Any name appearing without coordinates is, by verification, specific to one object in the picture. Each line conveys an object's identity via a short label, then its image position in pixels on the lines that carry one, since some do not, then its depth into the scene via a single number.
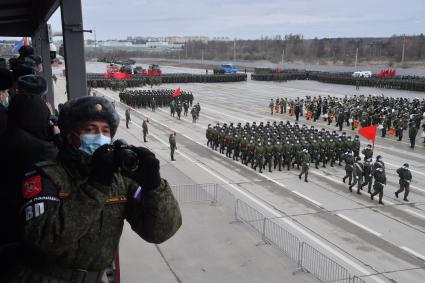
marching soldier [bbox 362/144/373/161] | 15.99
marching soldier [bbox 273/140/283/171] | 17.14
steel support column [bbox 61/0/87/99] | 5.92
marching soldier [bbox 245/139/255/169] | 17.34
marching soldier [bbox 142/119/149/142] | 21.83
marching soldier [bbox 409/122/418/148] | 21.76
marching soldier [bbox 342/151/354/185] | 14.95
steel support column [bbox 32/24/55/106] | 11.62
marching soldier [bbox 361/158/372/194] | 14.14
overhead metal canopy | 8.49
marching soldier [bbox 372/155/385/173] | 13.48
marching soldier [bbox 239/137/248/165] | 17.92
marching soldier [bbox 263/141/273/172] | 17.06
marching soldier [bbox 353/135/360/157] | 18.45
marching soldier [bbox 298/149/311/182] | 15.58
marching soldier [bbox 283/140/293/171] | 17.23
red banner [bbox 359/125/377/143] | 17.22
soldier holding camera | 1.83
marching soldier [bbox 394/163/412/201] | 13.44
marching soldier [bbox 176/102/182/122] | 30.10
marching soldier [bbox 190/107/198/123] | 28.55
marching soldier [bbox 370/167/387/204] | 13.17
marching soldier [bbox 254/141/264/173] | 16.80
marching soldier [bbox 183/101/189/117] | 31.25
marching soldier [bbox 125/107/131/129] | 25.89
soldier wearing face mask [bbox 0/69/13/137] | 2.99
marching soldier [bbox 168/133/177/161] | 18.19
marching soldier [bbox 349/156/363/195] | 14.23
